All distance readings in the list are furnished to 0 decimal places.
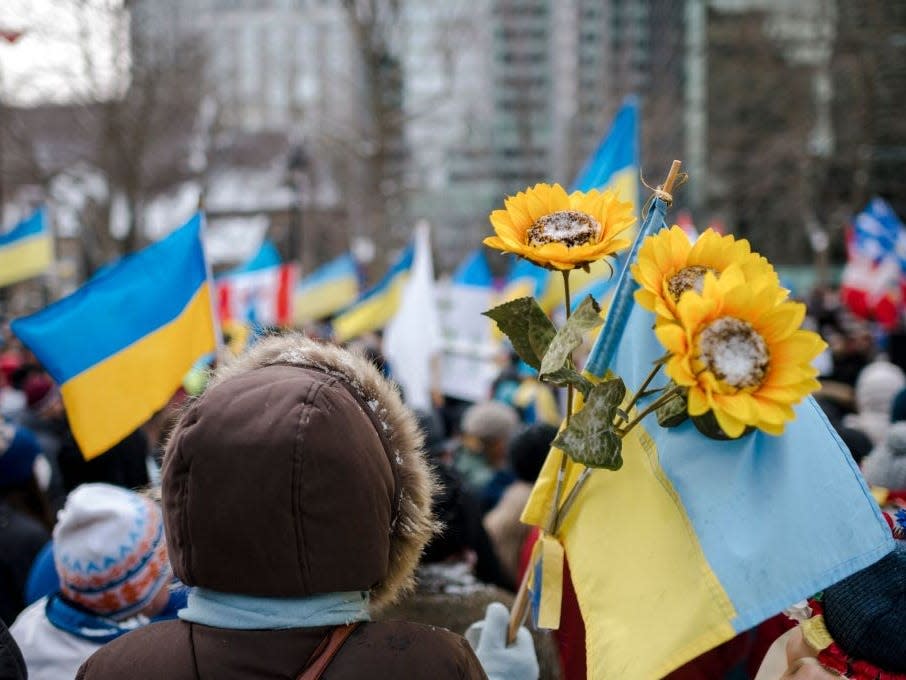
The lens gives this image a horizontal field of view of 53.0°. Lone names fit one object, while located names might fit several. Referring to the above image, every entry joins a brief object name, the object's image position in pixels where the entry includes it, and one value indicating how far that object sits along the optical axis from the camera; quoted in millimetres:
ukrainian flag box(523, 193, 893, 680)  1633
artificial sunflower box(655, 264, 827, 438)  1471
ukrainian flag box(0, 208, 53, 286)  10664
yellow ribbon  1949
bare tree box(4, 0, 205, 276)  17078
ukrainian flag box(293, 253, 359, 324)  12141
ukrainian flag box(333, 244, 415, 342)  9742
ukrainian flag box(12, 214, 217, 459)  3906
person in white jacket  2434
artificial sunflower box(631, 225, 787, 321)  1555
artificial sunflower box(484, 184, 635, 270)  1754
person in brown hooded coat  1445
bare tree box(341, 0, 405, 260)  15195
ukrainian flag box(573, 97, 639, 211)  6043
